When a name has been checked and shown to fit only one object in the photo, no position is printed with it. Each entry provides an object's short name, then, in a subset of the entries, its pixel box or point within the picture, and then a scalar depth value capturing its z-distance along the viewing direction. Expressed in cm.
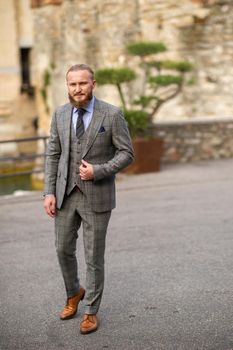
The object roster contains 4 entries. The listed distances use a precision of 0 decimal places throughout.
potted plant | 1121
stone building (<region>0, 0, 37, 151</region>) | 2569
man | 411
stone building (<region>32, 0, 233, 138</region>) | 1444
